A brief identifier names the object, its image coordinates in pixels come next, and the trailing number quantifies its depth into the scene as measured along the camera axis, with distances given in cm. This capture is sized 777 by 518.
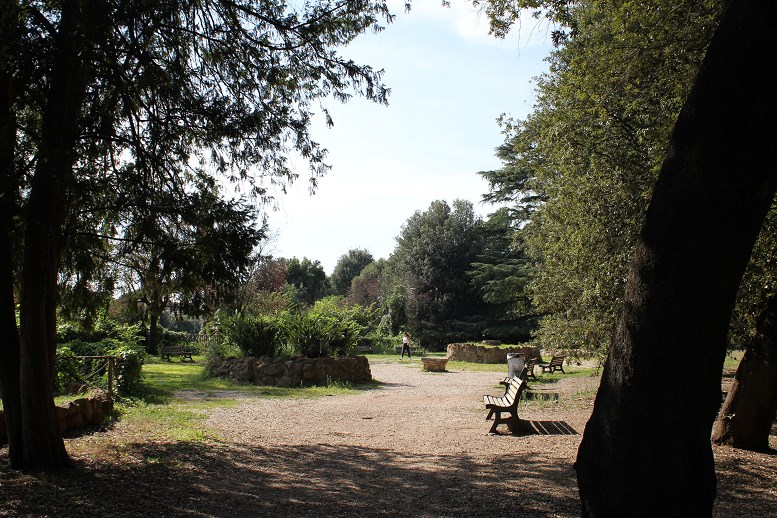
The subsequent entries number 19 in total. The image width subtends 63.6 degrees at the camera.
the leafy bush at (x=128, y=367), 1243
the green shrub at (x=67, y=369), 1098
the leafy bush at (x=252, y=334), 1980
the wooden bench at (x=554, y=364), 2256
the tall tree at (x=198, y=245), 738
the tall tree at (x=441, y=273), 4347
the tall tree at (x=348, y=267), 8050
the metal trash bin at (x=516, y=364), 1672
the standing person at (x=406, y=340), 3356
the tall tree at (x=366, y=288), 6512
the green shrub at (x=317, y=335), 1942
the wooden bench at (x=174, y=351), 2877
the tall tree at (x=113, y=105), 659
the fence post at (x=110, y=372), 1032
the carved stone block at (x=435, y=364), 2400
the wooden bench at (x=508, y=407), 1024
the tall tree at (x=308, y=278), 7362
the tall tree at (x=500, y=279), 3884
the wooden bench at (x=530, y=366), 2026
